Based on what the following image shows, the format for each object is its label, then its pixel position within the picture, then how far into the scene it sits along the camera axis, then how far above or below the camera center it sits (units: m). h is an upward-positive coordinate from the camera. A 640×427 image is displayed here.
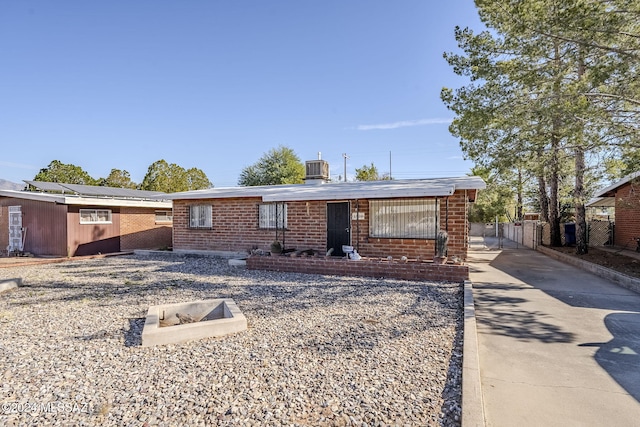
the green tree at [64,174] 36.53 +5.31
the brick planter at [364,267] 8.25 -1.19
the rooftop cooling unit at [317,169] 14.89 +2.31
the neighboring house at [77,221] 14.23 +0.10
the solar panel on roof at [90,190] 16.52 +1.69
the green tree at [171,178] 33.47 +4.56
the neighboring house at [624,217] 14.82 +0.15
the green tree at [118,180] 38.09 +4.83
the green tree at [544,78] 7.94 +3.96
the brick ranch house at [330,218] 9.94 +0.15
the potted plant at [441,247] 8.65 -0.65
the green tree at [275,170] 34.50 +5.43
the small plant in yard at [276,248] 10.71 -0.80
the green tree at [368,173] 37.31 +5.35
